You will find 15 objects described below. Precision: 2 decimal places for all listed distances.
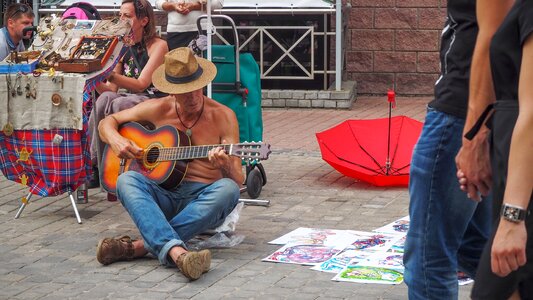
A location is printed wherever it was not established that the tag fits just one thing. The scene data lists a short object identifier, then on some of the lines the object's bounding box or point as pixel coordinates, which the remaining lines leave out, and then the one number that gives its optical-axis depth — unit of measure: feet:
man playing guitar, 20.16
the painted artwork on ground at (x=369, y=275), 18.99
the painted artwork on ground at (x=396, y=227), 22.72
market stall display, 24.34
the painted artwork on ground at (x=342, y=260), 19.81
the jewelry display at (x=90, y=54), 24.68
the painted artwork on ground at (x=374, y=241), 21.14
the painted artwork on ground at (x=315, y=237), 21.71
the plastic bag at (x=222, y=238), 21.70
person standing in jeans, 13.38
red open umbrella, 27.37
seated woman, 26.63
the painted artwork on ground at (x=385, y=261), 19.77
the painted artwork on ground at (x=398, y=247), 20.77
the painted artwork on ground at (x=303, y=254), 20.44
